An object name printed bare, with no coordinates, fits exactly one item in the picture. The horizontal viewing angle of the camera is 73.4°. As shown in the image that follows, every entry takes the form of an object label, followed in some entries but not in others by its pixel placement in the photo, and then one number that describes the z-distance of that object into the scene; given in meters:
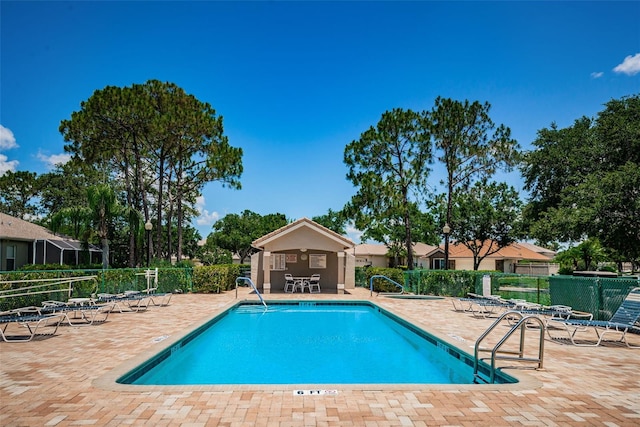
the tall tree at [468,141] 24.89
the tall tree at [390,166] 25.69
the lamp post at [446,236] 21.75
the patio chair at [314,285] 21.30
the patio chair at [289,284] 21.11
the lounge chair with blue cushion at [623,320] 8.57
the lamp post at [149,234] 20.64
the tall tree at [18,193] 44.10
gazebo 20.66
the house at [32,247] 25.48
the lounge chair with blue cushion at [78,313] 10.33
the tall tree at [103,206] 23.84
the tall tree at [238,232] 52.03
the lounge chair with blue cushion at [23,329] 8.43
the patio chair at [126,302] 12.93
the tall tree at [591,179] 19.81
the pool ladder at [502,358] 6.24
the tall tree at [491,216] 37.56
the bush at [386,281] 21.39
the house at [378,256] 52.77
